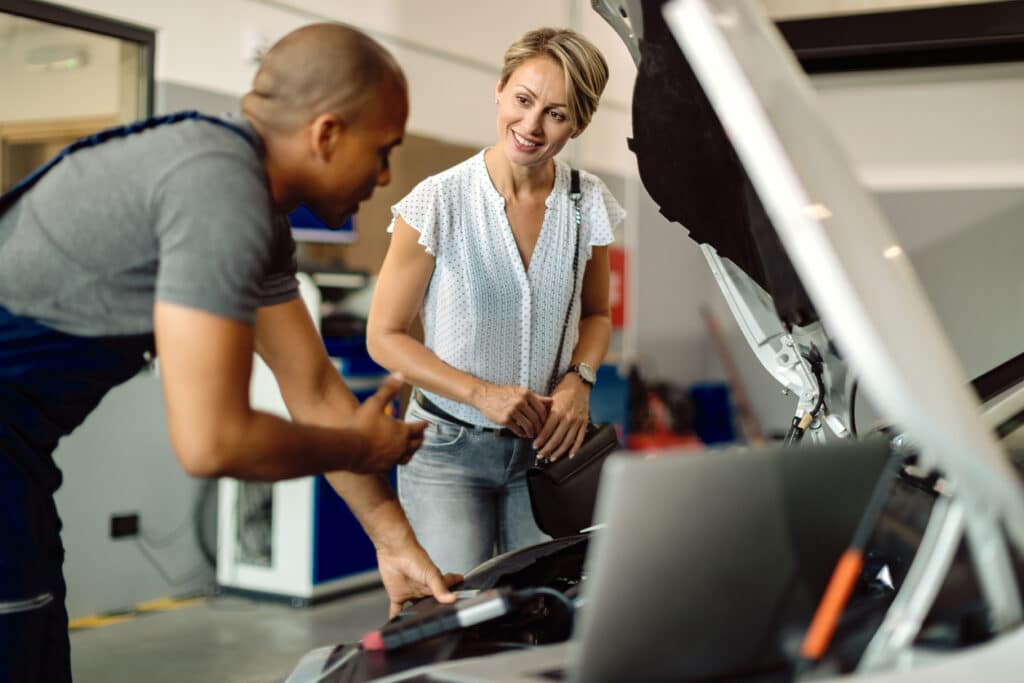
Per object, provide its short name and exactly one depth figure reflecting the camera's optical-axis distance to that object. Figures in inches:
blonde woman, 81.6
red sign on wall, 346.3
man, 44.6
